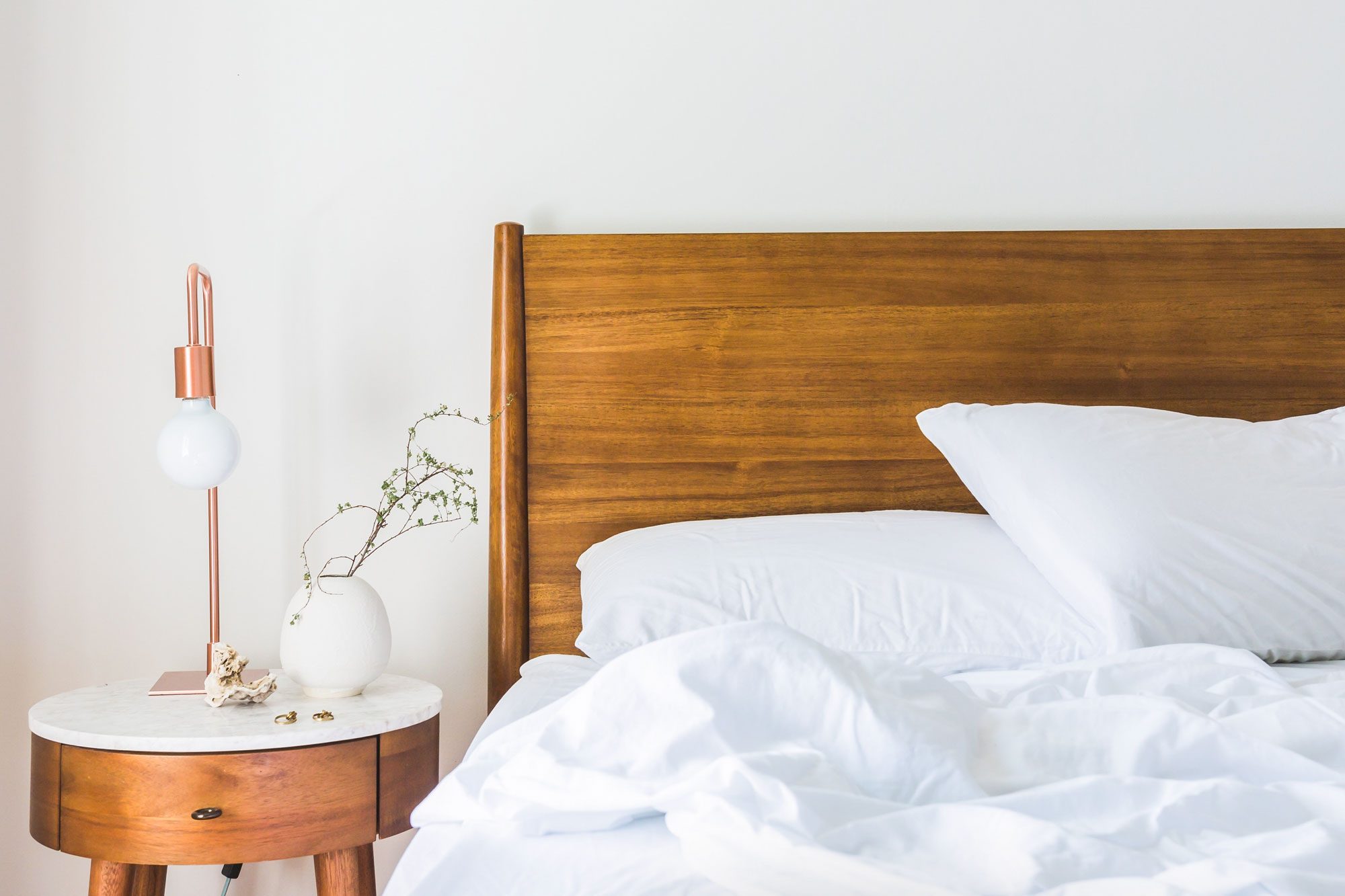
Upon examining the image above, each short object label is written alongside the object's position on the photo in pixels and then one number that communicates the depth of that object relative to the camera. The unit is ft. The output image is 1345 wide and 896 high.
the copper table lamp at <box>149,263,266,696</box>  4.34
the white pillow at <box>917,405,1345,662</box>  3.82
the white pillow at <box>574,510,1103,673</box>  3.93
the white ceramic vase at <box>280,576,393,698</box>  4.23
